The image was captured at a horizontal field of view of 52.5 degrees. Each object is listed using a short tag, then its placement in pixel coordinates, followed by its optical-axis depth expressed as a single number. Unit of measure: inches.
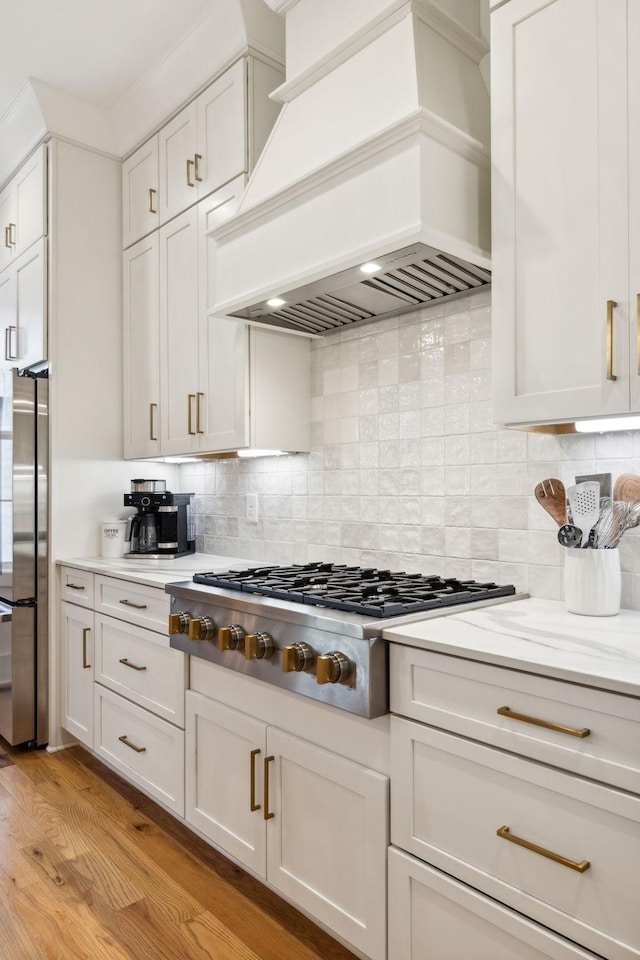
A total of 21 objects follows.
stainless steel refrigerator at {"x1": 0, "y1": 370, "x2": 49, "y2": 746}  119.1
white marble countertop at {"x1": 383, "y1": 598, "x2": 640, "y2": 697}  44.0
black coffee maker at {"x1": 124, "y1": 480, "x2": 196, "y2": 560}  119.9
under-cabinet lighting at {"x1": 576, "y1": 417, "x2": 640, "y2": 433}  60.0
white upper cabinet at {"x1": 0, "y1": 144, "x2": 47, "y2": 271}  124.7
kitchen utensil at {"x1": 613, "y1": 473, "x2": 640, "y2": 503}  61.4
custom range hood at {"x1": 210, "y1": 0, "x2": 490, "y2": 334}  65.1
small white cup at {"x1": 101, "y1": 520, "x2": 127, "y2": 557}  121.8
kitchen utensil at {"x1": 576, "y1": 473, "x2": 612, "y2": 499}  67.1
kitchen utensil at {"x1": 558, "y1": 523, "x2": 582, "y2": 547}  62.8
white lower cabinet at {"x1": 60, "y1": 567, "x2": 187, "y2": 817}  87.7
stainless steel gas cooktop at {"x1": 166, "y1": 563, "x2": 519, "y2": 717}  57.5
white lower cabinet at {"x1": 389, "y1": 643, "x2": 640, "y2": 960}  42.0
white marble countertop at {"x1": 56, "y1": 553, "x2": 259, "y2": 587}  94.3
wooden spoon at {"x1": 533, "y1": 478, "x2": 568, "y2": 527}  67.1
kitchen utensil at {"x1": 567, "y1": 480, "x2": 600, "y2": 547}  62.0
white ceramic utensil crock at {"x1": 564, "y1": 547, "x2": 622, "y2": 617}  61.6
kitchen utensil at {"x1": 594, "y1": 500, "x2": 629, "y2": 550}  60.8
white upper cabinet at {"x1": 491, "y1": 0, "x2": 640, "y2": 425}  55.2
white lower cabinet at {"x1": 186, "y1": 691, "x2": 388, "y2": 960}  58.6
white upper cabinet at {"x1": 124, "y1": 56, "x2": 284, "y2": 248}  95.9
